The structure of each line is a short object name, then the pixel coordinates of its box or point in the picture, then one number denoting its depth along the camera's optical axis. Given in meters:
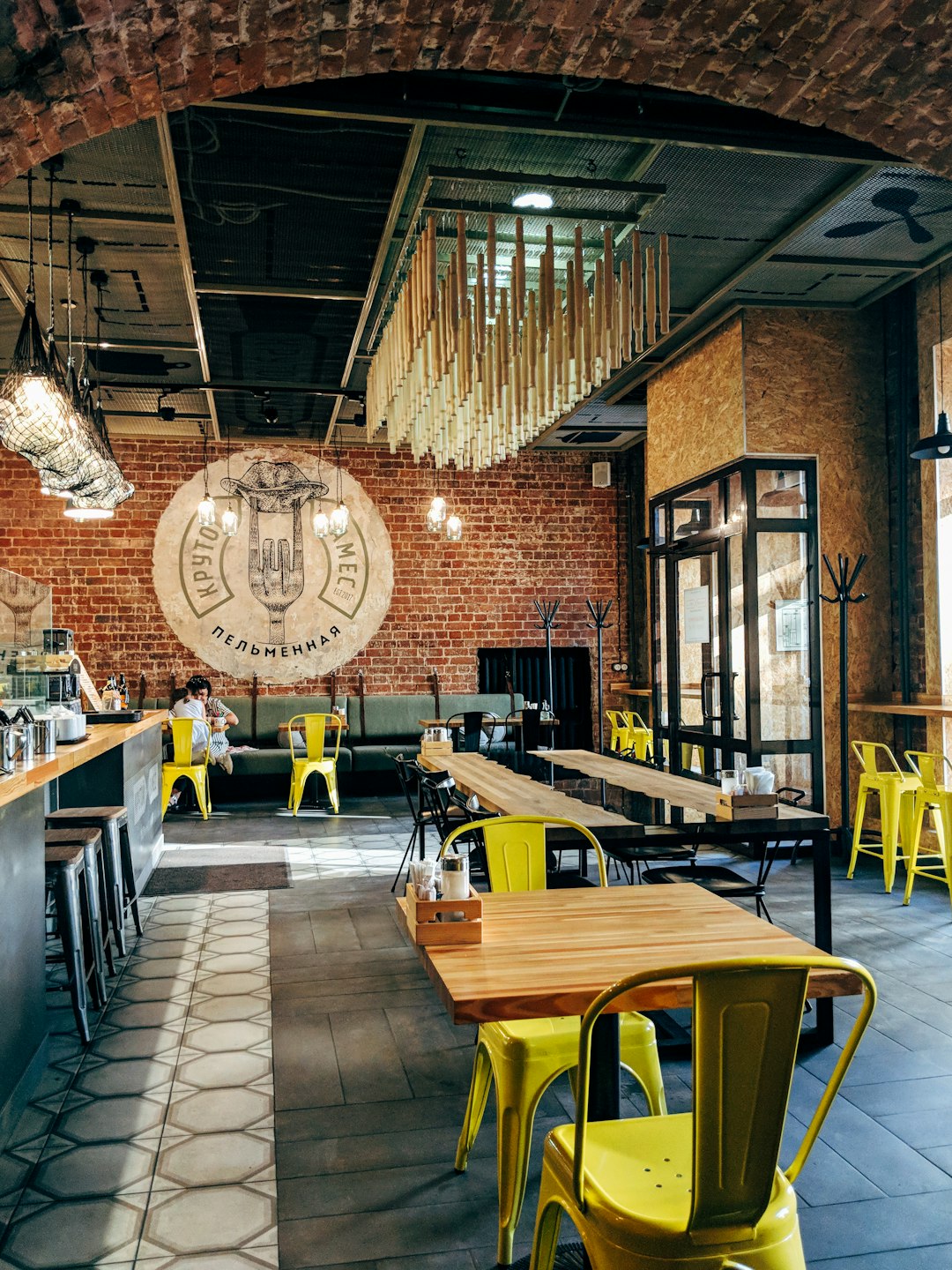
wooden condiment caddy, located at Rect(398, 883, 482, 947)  2.33
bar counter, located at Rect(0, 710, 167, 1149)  3.14
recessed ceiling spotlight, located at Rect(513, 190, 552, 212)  5.09
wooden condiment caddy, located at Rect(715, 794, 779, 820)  3.79
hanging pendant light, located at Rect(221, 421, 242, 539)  9.66
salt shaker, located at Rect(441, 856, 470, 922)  2.40
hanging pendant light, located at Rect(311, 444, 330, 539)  9.66
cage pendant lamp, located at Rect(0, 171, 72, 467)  4.04
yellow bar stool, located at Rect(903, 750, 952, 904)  5.41
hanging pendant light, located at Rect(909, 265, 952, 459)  5.65
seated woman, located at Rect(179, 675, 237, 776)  9.55
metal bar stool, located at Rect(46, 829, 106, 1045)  3.76
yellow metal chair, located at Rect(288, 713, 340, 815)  9.05
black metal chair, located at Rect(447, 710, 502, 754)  8.50
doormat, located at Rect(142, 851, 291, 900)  6.34
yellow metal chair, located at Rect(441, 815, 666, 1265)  2.37
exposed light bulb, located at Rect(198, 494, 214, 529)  9.47
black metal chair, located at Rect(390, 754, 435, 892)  5.54
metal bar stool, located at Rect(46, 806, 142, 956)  4.63
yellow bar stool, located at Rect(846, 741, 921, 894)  5.97
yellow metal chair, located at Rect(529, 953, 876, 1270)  1.64
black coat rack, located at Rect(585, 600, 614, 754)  11.70
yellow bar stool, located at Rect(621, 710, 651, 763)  10.23
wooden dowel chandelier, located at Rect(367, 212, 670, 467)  4.55
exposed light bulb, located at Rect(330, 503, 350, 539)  9.35
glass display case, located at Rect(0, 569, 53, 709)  5.54
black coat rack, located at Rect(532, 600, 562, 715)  11.69
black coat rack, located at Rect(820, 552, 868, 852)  6.70
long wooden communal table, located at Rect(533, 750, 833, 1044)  3.69
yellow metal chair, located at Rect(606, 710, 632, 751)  10.76
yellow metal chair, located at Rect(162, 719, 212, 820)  8.59
